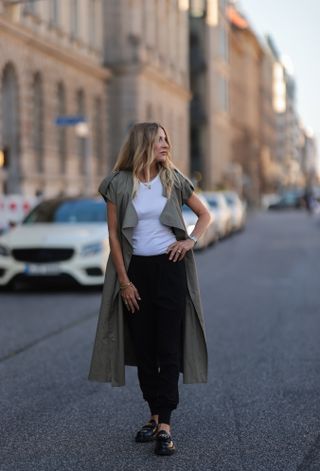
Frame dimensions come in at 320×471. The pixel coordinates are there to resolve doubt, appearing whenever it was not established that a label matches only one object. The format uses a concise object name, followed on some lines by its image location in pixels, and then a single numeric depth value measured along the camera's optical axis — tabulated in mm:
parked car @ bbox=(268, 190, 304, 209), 82875
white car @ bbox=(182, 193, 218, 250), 21561
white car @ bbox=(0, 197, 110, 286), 12820
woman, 4801
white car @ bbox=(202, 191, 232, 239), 28270
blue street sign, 27125
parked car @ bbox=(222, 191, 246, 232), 33572
